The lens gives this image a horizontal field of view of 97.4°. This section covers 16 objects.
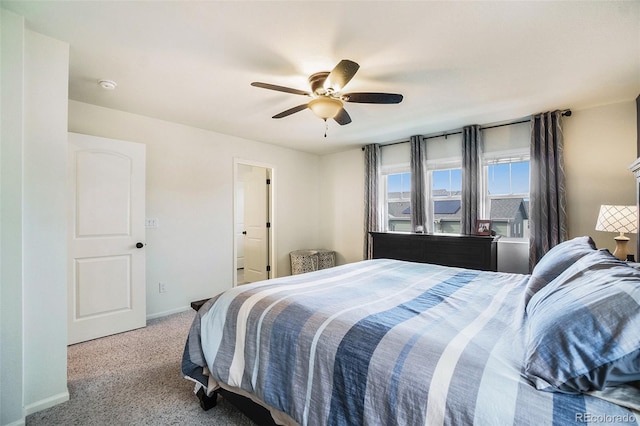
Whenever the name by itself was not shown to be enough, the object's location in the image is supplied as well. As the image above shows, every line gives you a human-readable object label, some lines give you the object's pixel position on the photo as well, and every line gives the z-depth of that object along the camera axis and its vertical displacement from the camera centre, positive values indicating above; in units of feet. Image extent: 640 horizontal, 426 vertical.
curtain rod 10.68 +3.87
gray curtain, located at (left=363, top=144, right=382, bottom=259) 15.83 +1.09
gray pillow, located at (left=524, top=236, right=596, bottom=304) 5.20 -1.00
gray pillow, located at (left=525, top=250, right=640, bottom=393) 2.60 -1.27
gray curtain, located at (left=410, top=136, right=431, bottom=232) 14.15 +1.51
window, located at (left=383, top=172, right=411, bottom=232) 15.52 +0.73
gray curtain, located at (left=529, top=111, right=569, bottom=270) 10.64 +0.99
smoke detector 8.34 +3.99
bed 2.66 -1.67
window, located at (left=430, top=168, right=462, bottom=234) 13.88 +0.74
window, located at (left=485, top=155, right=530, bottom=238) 12.17 +0.82
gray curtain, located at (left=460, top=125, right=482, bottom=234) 12.53 +1.67
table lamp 7.86 -0.28
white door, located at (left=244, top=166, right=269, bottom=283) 16.53 -0.61
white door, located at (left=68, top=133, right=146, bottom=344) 9.16 -0.72
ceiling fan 6.93 +3.16
